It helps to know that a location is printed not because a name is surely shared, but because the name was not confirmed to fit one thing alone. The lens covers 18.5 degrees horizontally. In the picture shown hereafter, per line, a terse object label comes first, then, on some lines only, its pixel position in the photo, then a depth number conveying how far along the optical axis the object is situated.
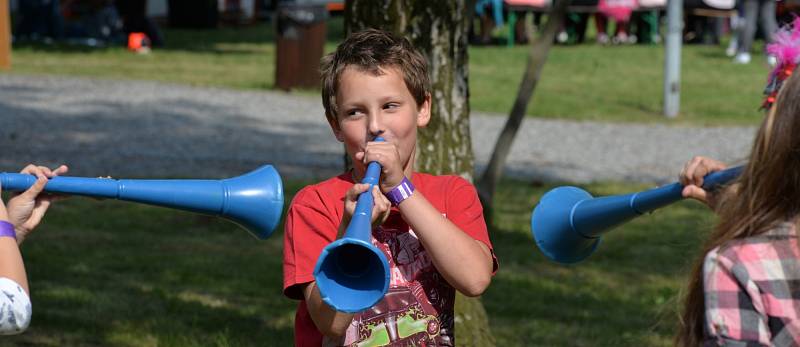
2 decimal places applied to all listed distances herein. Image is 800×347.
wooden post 30.19
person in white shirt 4.69
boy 4.81
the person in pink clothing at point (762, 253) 3.60
